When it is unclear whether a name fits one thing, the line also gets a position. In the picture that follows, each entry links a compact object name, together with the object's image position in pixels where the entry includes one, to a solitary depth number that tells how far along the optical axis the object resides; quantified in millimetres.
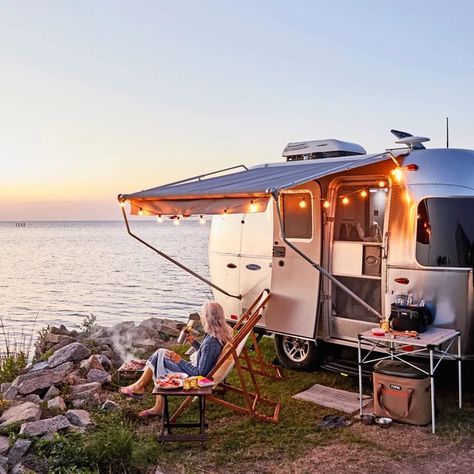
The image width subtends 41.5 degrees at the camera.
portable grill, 8172
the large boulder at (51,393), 7269
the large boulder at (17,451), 5367
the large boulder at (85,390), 7270
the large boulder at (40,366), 8922
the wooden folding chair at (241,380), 6484
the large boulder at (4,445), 5485
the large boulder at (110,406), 6828
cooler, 6348
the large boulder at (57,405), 6738
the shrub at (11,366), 9505
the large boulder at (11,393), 7655
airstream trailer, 6715
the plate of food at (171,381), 6049
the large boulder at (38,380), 7641
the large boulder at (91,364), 8516
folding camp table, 6172
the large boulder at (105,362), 8945
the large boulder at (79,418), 6230
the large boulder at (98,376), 8031
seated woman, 6617
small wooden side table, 5965
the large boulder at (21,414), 6277
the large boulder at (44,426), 5801
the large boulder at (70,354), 9055
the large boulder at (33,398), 7202
